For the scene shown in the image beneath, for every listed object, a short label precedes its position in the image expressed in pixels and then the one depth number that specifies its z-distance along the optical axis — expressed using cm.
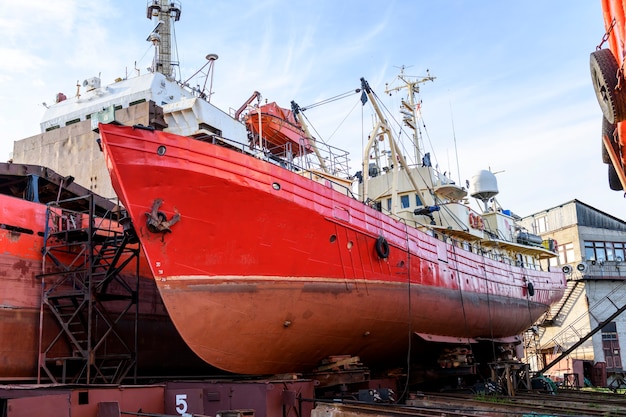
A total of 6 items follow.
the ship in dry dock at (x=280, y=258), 1139
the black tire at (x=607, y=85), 688
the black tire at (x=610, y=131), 776
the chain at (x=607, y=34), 728
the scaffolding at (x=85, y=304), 1234
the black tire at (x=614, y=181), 906
